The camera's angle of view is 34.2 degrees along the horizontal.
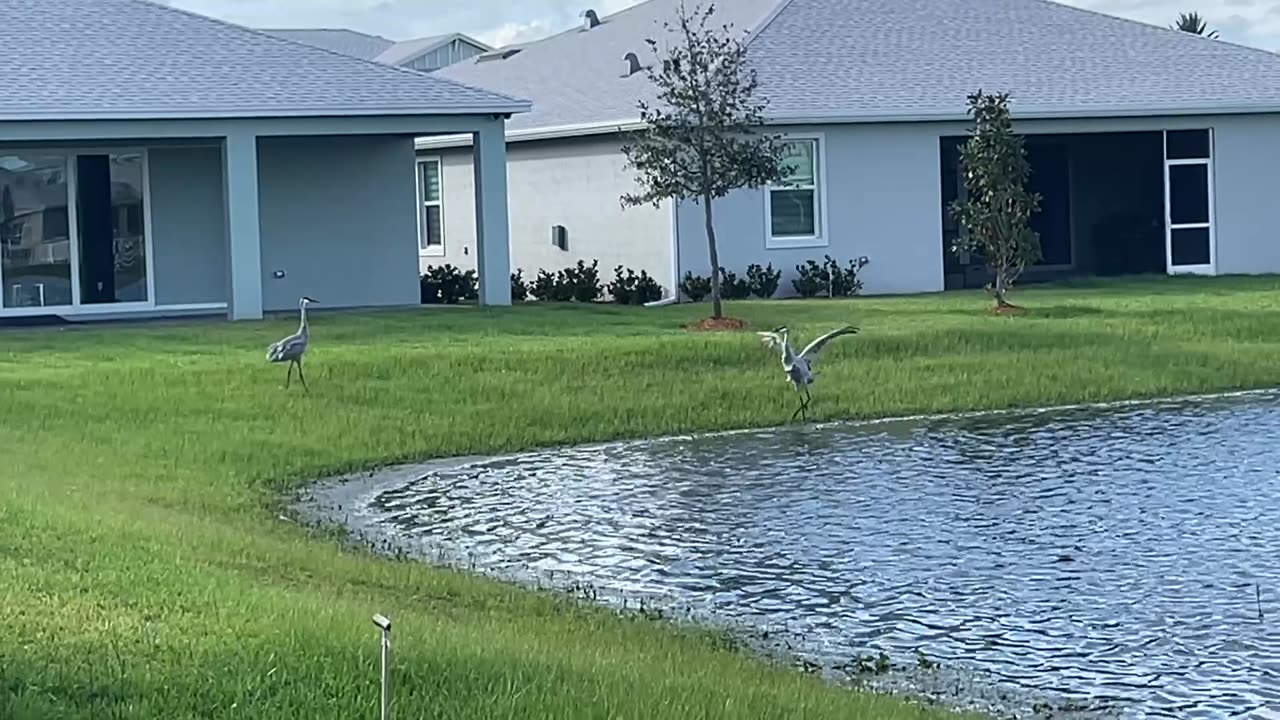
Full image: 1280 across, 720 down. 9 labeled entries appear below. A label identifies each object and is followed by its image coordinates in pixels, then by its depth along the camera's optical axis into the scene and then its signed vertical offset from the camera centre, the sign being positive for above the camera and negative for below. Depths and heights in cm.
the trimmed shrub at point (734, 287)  3117 -19
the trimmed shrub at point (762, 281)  3144 -11
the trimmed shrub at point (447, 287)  3288 -7
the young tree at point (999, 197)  2702 +92
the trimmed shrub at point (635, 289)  3178 -18
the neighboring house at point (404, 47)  7100 +867
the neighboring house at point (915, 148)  3219 +203
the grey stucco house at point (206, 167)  2750 +175
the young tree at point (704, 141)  2598 +169
